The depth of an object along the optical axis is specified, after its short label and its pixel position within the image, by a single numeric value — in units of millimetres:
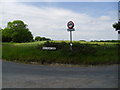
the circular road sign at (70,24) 9276
